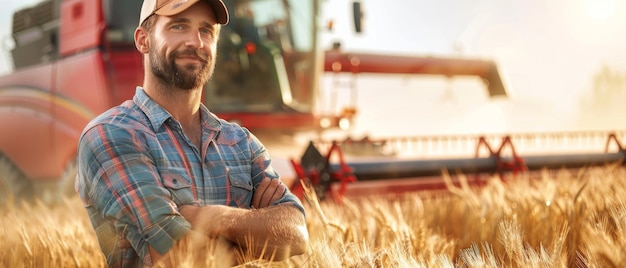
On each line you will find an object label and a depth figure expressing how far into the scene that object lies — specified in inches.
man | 53.2
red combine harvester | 195.9
